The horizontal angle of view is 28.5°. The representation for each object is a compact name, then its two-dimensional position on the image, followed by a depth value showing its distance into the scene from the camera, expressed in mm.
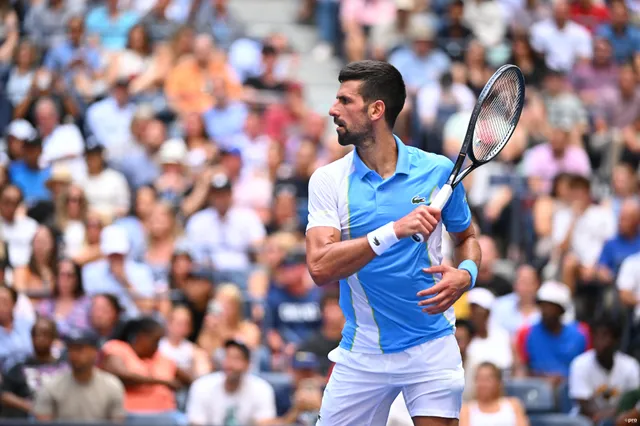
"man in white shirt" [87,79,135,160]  13883
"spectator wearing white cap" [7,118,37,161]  12961
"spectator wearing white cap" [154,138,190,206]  12922
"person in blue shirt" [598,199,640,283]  12109
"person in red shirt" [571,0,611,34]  16984
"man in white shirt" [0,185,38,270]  11727
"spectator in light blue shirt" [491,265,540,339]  11133
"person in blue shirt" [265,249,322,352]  11250
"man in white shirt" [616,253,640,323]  11534
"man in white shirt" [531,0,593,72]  16422
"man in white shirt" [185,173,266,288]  12203
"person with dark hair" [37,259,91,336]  10594
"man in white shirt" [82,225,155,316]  11242
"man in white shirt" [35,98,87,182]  13086
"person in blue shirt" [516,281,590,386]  10797
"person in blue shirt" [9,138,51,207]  12797
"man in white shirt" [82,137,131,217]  12547
